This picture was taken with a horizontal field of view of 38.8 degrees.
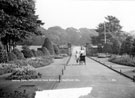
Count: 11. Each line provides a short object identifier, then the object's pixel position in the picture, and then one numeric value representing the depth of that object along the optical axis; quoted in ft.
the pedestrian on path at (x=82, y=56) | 79.25
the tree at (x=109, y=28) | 186.60
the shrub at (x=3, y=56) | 58.79
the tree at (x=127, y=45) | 116.10
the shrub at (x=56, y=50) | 174.62
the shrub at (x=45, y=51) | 126.72
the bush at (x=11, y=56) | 65.46
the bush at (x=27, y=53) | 91.71
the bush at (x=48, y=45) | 147.43
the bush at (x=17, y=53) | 72.88
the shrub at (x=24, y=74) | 40.34
